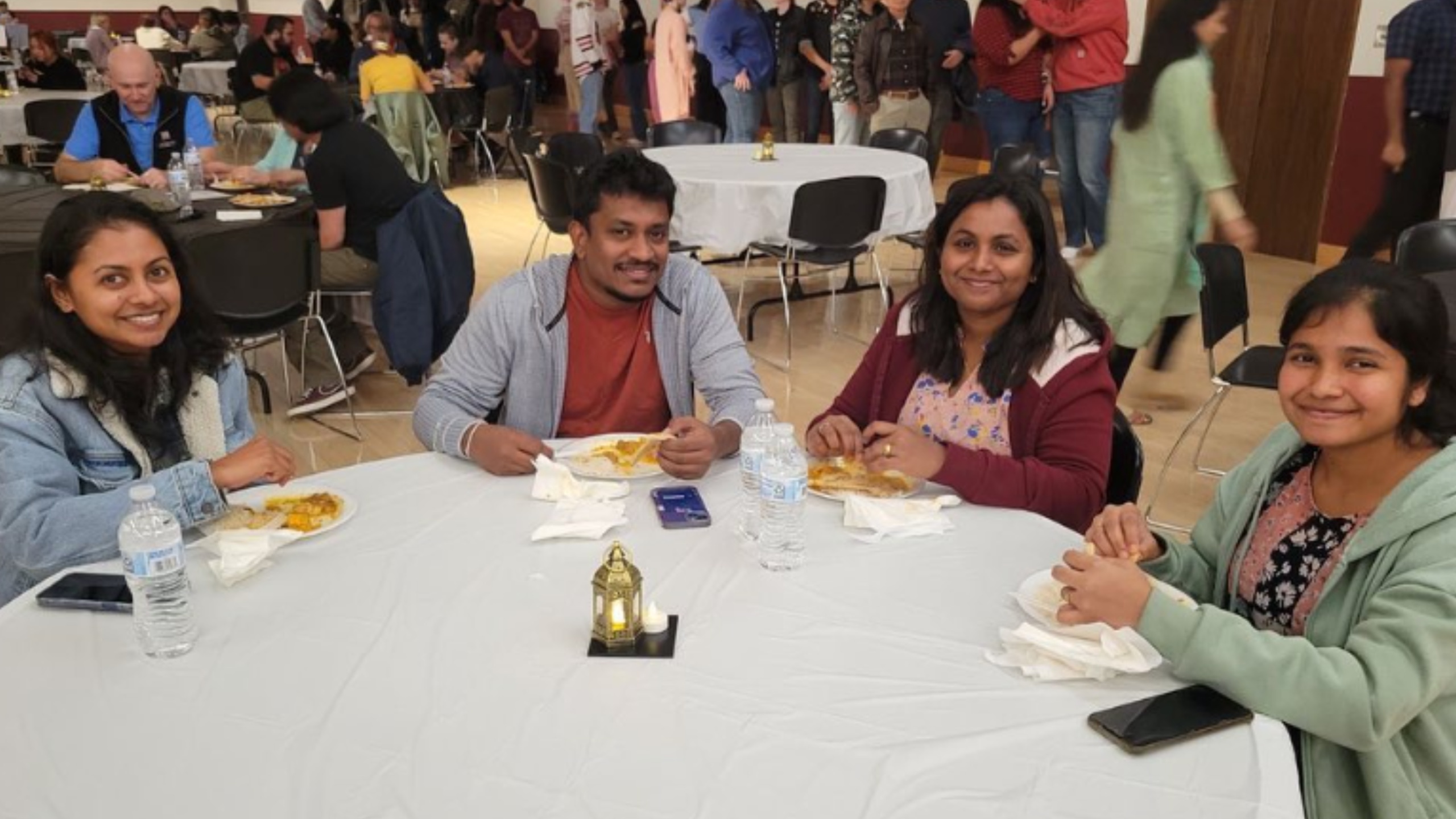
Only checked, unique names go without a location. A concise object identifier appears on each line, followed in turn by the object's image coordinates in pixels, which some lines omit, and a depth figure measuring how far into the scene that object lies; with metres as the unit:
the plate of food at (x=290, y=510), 1.79
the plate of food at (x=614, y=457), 2.04
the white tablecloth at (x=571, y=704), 1.19
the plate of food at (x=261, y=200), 4.59
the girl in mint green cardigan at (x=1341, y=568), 1.30
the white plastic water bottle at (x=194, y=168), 4.96
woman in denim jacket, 1.70
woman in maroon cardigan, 1.96
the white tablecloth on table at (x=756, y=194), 5.34
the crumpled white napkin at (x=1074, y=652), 1.40
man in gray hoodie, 2.43
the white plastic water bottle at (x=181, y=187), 4.38
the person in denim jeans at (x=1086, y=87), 6.13
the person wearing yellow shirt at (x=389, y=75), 7.77
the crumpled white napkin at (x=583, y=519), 1.78
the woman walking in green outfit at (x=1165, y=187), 3.78
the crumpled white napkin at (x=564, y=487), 1.92
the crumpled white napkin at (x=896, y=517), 1.81
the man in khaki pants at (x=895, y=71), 7.44
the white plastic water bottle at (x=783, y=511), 1.68
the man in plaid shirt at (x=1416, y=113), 4.95
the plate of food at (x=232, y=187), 4.91
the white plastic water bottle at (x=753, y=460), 1.84
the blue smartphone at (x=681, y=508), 1.85
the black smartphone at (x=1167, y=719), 1.27
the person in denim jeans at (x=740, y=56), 8.73
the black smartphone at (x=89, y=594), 1.53
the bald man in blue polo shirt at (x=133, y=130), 4.90
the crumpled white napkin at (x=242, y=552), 1.61
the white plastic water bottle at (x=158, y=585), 1.42
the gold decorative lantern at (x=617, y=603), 1.45
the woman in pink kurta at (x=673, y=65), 8.46
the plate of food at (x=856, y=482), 1.97
